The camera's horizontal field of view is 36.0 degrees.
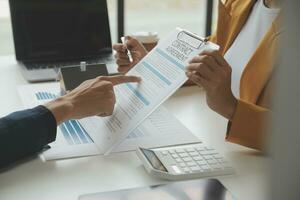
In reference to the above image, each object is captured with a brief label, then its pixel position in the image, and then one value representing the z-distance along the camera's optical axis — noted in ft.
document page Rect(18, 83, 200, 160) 3.31
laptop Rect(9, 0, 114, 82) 5.30
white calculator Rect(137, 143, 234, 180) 2.97
